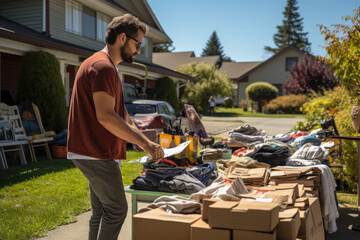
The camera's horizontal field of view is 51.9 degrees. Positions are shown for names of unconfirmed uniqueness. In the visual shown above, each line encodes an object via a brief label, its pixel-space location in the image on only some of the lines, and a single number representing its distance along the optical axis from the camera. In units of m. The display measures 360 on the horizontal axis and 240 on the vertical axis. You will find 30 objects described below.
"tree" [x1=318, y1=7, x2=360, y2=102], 5.97
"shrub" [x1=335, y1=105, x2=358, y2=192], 6.69
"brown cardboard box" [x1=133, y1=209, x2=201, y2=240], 2.73
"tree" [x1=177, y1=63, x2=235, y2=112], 31.77
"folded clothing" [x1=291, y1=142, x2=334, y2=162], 5.21
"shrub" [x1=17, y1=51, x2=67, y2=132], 9.98
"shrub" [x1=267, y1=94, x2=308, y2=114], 32.31
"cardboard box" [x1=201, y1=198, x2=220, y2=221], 2.79
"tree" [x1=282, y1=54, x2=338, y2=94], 30.48
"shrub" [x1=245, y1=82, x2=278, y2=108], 37.12
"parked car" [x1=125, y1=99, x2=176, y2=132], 10.70
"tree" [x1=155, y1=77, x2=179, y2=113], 20.12
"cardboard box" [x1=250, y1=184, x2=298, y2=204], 3.24
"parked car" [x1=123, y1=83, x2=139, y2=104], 12.55
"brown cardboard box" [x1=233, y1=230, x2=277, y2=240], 2.45
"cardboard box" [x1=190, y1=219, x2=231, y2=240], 2.53
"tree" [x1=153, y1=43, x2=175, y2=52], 59.25
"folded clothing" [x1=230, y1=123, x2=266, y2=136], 7.73
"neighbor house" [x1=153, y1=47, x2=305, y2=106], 41.46
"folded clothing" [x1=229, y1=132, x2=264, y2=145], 7.19
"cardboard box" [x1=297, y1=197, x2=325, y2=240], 2.96
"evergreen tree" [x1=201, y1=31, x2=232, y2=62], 87.25
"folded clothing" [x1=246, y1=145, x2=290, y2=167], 5.19
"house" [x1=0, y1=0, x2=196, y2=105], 10.65
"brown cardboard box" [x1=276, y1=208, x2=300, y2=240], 2.59
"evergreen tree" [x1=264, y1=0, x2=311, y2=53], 69.88
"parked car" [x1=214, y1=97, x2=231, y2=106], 46.17
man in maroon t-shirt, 2.54
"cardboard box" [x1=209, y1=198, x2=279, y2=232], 2.45
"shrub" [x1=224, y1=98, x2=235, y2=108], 43.47
